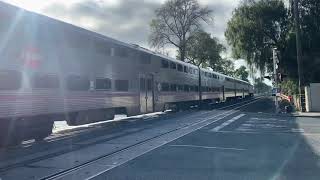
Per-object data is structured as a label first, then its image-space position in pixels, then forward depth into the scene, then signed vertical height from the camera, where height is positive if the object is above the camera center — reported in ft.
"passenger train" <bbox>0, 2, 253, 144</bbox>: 25.69 +2.96
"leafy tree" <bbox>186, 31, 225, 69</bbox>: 131.14 +24.14
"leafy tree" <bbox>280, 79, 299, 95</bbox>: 81.34 +2.94
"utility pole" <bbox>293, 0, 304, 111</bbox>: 61.94 +12.99
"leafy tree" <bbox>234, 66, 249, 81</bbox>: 256.30 +22.12
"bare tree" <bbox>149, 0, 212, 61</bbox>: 128.17 +36.68
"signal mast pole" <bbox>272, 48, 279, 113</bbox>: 65.56 +4.13
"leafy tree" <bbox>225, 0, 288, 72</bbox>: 83.94 +20.59
